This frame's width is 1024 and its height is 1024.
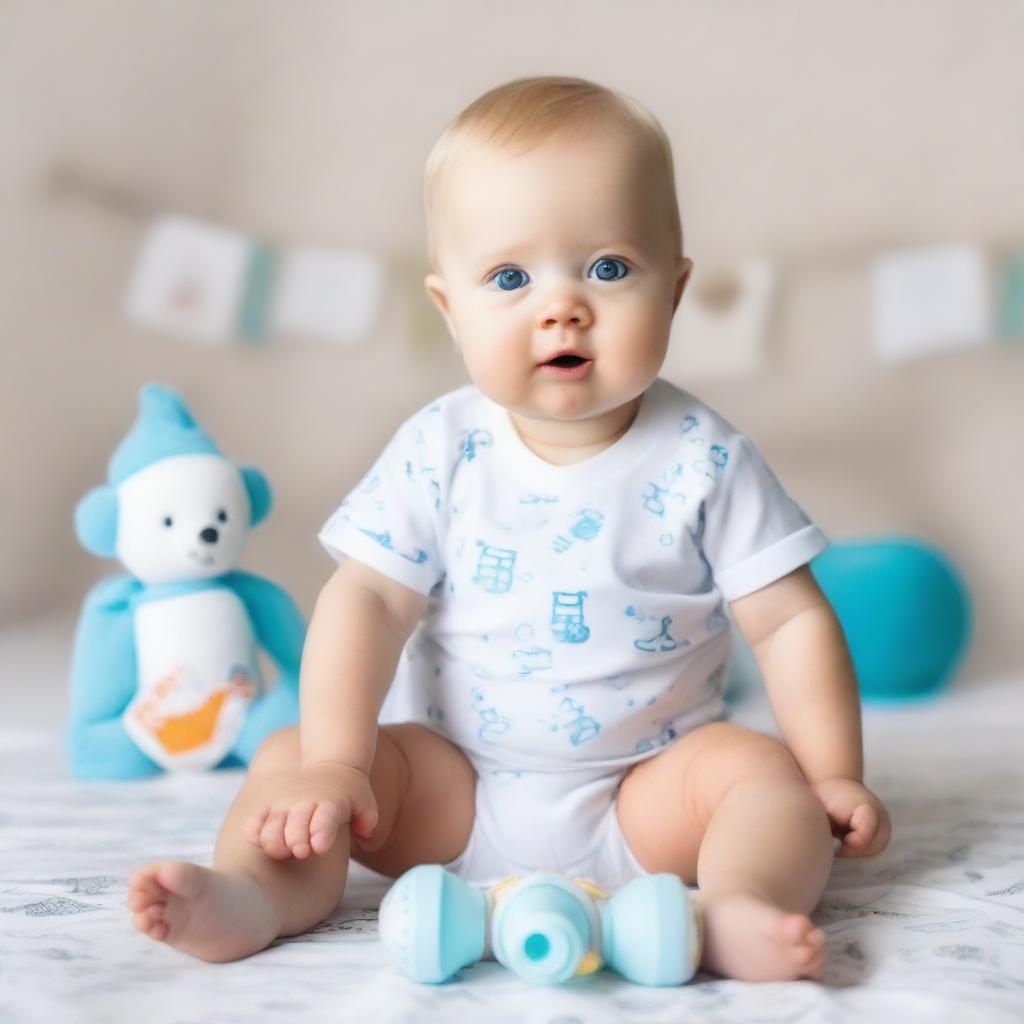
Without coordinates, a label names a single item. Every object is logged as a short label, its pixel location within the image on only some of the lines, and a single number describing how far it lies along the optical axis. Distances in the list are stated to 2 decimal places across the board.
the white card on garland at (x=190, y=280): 2.29
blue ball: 1.86
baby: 1.04
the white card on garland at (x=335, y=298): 2.31
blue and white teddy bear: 1.53
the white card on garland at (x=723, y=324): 2.22
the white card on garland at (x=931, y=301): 2.20
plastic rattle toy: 0.86
